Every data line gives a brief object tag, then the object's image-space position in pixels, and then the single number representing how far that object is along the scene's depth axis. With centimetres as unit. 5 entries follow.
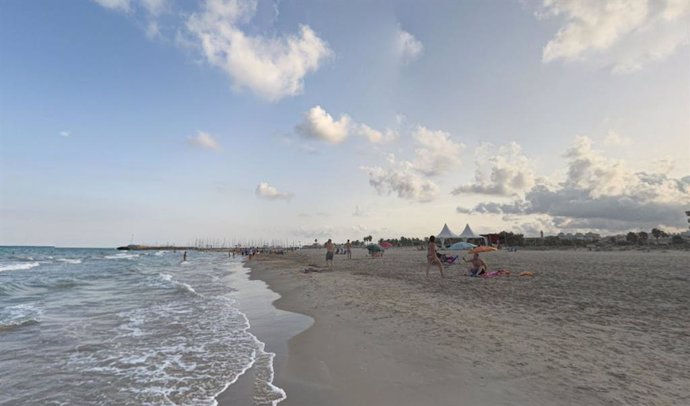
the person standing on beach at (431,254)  1759
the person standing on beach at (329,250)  2516
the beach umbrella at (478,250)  1722
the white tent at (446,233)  5335
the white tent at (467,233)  5258
